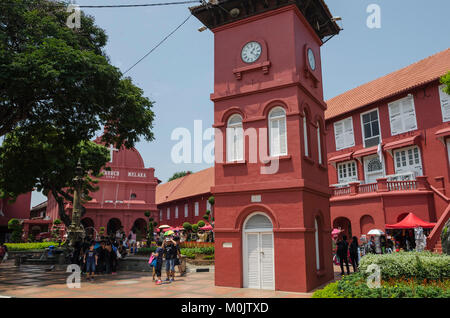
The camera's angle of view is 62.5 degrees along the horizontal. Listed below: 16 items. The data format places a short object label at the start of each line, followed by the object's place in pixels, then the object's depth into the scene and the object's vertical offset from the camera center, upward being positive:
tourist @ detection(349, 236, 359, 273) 15.34 -0.51
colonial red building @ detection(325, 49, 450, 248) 21.34 +5.68
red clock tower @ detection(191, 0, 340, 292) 12.07 +3.16
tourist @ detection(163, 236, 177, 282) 13.84 -0.47
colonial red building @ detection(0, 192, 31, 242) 46.31 +3.92
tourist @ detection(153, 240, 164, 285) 13.72 -0.76
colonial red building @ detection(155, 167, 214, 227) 41.31 +4.97
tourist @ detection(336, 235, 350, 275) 14.93 -0.41
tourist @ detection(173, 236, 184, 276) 14.74 -0.78
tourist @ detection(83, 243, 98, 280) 14.59 -0.73
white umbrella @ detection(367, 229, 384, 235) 20.05 +0.39
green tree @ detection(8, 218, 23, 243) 38.81 +1.17
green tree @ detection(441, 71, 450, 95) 13.33 +5.64
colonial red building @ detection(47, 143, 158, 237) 39.59 +4.90
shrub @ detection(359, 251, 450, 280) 8.91 -0.66
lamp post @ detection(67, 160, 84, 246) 20.05 +1.43
